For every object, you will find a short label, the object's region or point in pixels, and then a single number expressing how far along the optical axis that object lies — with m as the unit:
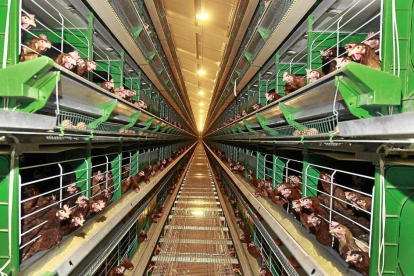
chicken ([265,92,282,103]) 3.09
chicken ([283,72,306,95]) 2.40
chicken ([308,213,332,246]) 1.96
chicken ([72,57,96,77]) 1.99
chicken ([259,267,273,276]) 2.96
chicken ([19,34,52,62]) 1.62
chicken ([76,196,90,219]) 2.17
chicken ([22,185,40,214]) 2.07
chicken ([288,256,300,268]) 2.30
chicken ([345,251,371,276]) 1.44
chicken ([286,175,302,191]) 2.90
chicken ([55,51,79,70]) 1.83
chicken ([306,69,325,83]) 1.95
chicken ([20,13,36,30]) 1.52
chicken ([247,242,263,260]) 3.76
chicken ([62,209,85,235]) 1.96
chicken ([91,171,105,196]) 2.79
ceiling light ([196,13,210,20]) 4.75
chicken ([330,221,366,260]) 1.63
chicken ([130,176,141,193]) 3.71
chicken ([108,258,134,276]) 2.80
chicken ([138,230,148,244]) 4.27
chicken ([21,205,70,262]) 1.70
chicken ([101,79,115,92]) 2.62
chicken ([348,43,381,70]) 1.48
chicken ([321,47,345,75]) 2.16
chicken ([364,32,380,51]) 1.61
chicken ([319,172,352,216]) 2.23
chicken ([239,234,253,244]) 4.19
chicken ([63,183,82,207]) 2.32
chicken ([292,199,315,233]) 2.22
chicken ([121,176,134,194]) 3.66
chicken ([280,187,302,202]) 2.58
